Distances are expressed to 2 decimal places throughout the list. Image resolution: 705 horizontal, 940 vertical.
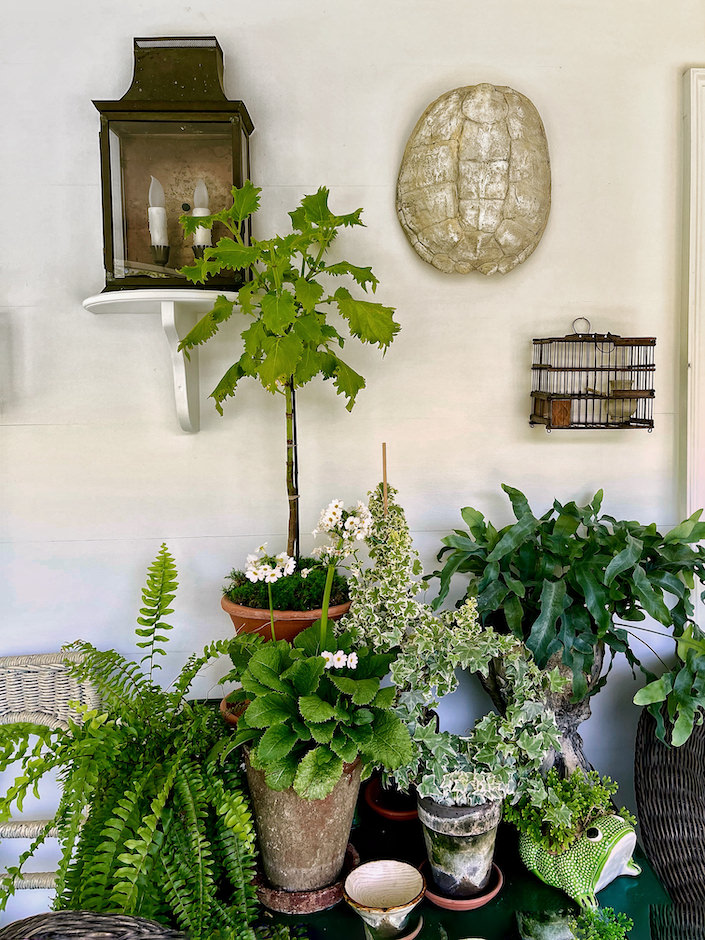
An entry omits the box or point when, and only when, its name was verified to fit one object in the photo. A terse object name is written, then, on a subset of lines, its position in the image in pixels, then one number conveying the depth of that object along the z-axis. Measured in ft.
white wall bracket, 4.91
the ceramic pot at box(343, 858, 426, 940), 3.83
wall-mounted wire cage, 5.51
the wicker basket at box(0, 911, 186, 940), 3.01
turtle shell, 5.21
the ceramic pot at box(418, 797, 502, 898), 4.11
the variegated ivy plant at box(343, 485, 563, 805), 4.14
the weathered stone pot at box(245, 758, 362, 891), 4.03
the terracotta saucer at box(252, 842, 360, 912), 4.10
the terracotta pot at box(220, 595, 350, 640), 4.70
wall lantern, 4.98
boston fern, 3.58
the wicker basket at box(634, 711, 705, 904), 4.86
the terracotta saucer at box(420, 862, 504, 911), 4.18
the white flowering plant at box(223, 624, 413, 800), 3.79
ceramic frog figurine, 4.17
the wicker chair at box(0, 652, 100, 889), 5.49
